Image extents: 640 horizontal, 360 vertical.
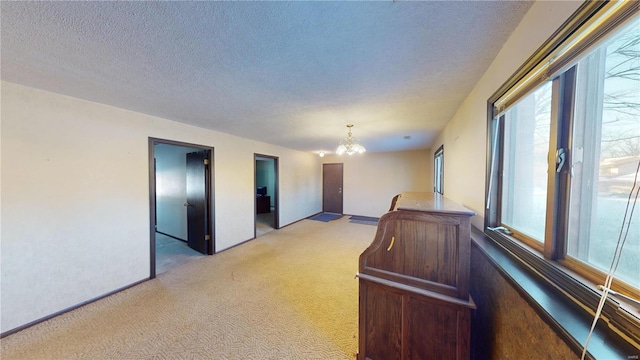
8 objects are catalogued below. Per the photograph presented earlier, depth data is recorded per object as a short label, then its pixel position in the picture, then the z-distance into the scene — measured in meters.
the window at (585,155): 0.63
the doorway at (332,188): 7.25
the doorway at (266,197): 5.35
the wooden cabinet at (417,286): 1.20
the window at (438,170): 3.62
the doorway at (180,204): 3.21
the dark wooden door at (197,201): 3.62
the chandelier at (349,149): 3.29
